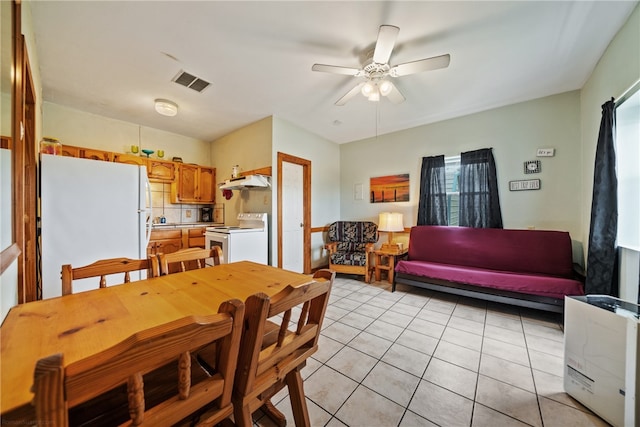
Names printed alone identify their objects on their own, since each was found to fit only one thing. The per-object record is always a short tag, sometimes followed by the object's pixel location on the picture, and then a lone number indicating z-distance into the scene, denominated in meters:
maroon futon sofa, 2.39
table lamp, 3.69
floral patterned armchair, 3.80
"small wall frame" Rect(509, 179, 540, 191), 3.00
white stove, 3.03
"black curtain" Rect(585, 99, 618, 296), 1.97
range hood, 3.23
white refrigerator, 1.92
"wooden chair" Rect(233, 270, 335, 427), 0.71
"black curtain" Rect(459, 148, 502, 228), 3.22
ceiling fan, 1.74
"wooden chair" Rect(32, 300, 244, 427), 0.36
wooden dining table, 0.58
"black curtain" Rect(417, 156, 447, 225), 3.62
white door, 3.71
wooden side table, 3.53
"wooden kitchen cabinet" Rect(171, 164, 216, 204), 4.10
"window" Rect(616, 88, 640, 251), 1.83
